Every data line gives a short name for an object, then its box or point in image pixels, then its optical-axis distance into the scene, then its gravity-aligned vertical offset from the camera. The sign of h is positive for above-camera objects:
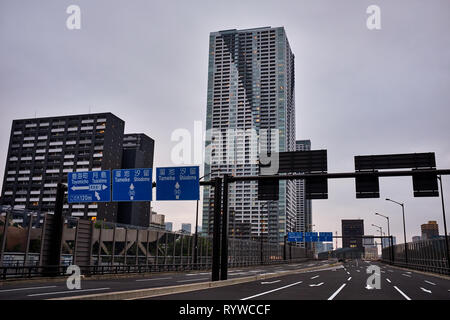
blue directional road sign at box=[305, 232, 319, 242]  90.06 +1.80
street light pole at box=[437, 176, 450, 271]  42.43 +0.21
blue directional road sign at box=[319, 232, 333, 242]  90.43 +2.05
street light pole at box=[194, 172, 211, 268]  47.10 -0.75
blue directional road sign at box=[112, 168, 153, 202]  27.78 +3.96
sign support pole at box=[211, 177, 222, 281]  26.31 +0.85
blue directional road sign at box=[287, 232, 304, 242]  88.71 +1.89
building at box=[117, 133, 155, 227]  179.88 +15.76
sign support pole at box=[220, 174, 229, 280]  27.11 +0.55
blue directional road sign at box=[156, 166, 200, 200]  27.28 +4.04
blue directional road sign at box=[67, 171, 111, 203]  28.38 +3.85
